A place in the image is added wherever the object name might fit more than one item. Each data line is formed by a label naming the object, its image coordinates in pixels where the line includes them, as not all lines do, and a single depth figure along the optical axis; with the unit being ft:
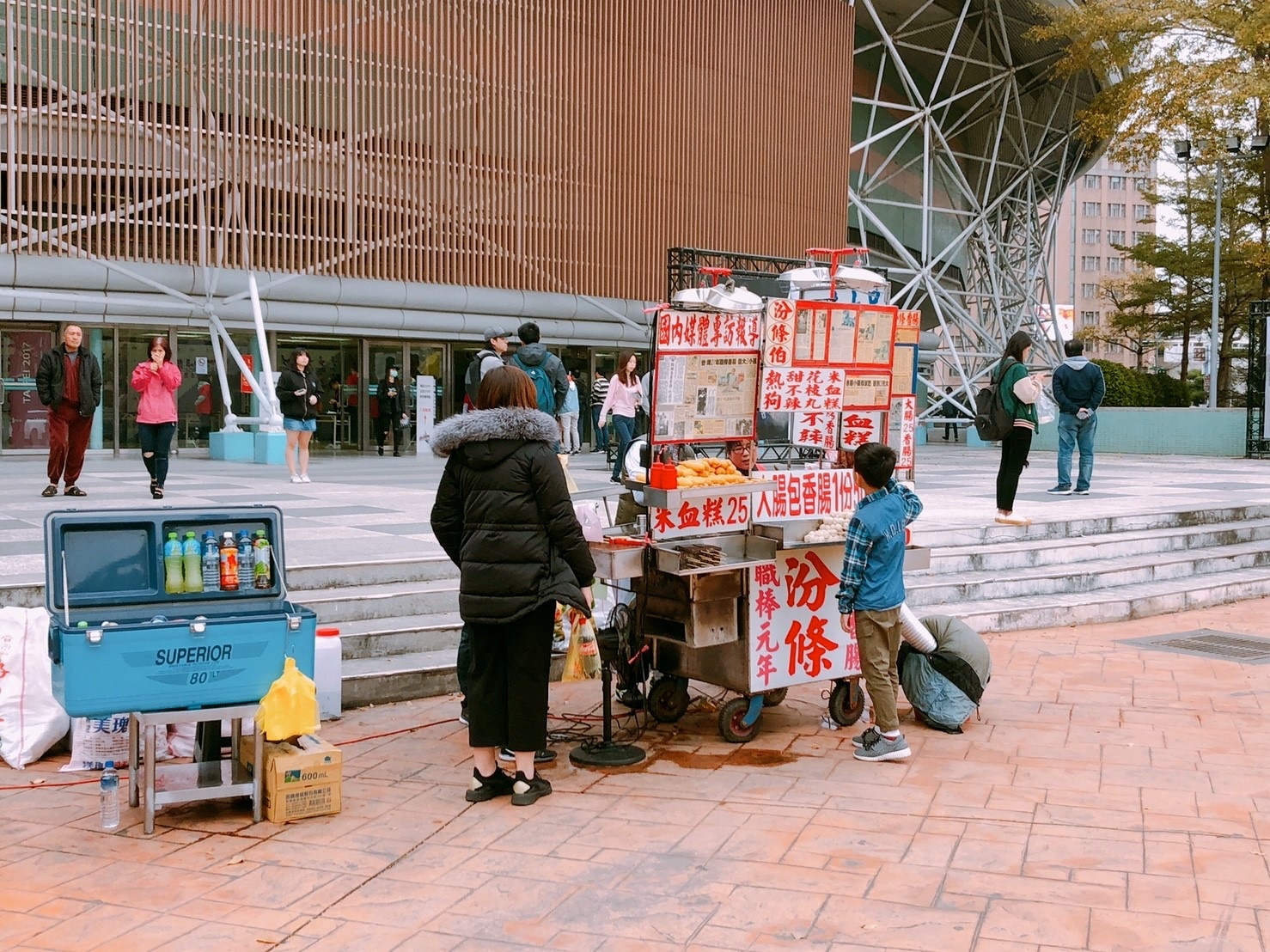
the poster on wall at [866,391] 21.79
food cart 19.42
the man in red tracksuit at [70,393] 38.34
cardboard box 15.70
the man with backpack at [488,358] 28.14
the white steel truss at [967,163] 109.09
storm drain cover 27.48
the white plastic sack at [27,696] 18.47
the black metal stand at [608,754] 18.58
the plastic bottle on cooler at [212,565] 16.70
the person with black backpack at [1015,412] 34.99
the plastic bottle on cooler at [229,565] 16.83
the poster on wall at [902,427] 22.89
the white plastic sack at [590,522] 18.99
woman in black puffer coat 16.31
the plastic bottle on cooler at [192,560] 16.58
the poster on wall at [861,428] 22.04
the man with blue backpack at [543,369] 31.32
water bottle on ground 15.15
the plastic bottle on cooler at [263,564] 17.16
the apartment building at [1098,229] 371.97
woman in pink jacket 38.50
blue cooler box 14.69
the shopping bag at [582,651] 19.31
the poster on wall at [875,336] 21.70
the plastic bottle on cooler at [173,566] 16.47
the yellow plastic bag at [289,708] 15.42
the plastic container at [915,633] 20.38
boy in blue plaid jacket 18.92
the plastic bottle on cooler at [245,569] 17.01
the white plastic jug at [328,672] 20.67
